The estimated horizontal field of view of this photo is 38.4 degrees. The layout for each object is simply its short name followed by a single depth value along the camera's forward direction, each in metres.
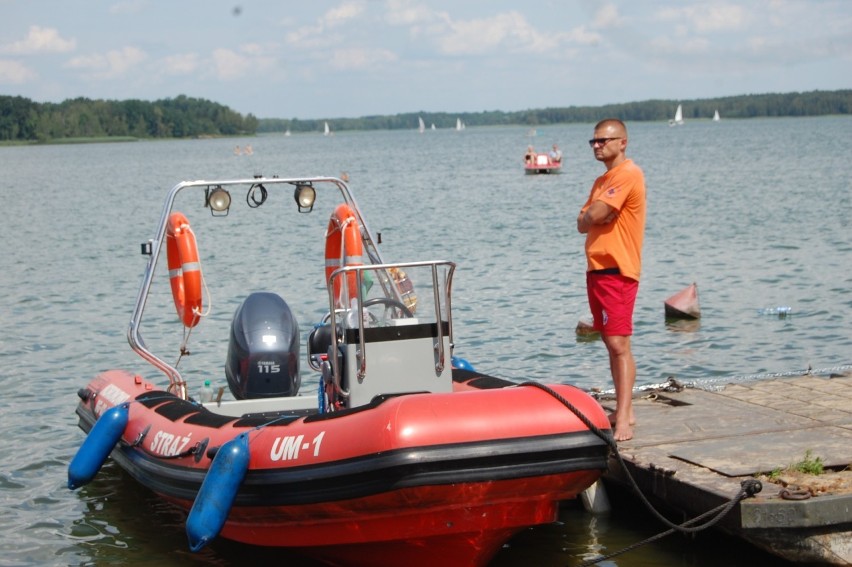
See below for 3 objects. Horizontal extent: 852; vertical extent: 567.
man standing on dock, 6.32
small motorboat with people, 49.19
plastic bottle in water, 13.98
